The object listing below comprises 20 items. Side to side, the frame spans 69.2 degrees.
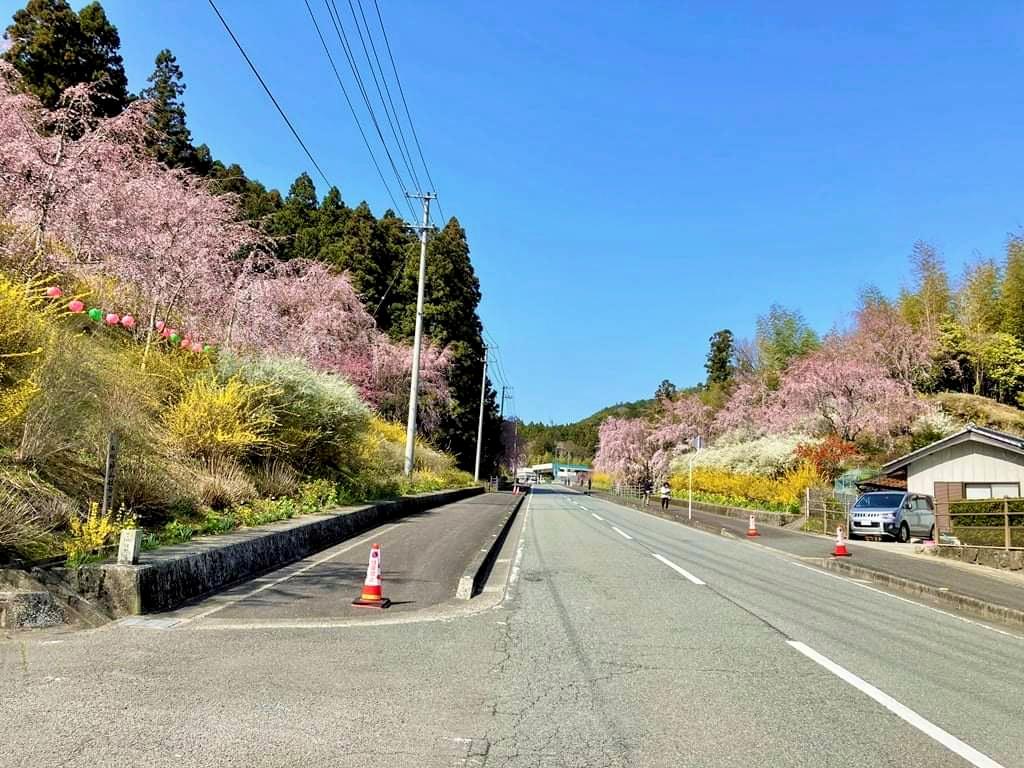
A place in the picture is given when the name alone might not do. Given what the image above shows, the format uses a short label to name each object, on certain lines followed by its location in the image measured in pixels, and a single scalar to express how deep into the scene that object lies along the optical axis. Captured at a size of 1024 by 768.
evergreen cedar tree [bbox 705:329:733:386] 88.50
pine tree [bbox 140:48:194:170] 44.94
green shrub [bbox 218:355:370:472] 15.66
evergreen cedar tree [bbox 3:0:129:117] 35.06
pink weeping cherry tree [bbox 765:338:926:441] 37.78
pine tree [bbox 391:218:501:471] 51.59
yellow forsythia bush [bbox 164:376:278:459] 13.52
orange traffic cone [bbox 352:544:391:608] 8.67
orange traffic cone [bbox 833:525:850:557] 17.80
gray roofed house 25.62
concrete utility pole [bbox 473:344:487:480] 59.05
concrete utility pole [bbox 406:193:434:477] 29.42
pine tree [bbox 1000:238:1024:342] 39.22
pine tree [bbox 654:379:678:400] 112.18
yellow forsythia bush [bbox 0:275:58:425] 8.74
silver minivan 23.95
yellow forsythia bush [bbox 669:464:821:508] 35.16
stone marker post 7.39
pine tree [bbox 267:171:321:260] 56.22
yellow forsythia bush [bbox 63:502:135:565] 7.84
